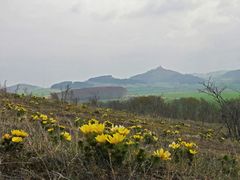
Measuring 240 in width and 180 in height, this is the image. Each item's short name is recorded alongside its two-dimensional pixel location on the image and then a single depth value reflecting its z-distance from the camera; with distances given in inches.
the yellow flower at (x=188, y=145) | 171.3
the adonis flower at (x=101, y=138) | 119.6
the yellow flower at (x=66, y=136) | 167.5
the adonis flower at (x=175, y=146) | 168.1
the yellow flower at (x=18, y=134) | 143.3
